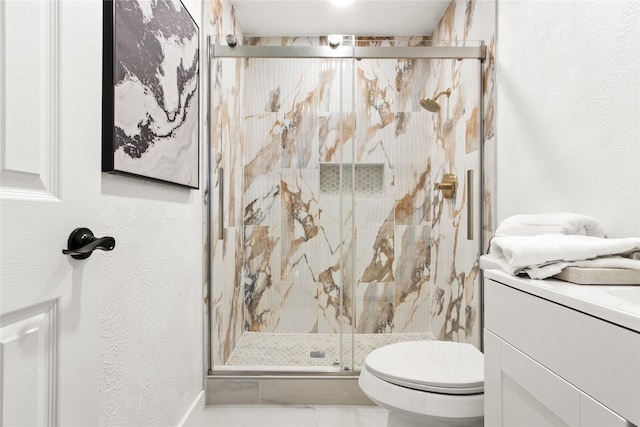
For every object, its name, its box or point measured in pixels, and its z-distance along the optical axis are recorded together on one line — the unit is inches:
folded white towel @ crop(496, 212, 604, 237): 40.4
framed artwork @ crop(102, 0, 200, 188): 37.7
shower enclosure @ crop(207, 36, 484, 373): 75.4
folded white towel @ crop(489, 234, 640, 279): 31.3
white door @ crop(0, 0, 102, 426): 20.4
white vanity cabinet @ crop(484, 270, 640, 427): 19.7
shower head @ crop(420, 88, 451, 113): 75.3
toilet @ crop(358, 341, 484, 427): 44.3
